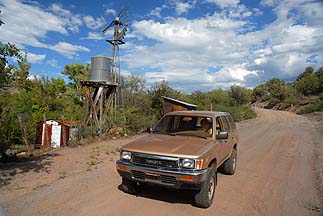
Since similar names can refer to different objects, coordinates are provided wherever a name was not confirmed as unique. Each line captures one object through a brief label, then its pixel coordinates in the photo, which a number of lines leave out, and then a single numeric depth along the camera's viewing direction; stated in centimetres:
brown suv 462
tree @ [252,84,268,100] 8508
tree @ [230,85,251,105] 5578
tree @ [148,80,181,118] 2055
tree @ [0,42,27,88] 549
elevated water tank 1677
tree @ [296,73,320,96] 5556
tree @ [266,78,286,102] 6469
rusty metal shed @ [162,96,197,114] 1584
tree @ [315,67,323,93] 5449
